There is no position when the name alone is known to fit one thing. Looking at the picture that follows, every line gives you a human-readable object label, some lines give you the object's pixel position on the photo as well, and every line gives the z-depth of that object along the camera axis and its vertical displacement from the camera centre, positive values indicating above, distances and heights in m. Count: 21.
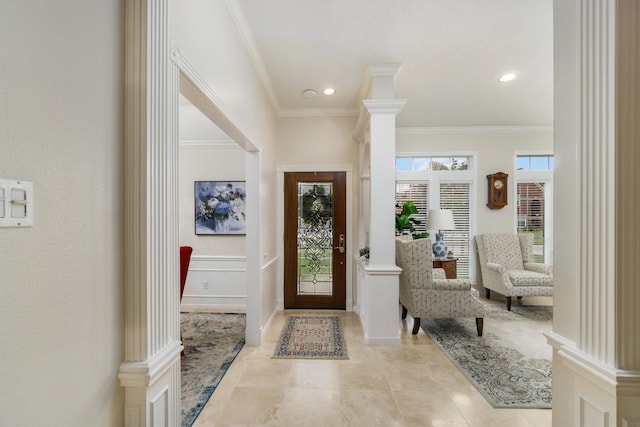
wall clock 4.68 +0.37
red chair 2.65 -0.43
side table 4.01 -0.73
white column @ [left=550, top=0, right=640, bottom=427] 0.88 +0.00
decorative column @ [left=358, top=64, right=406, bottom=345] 2.99 -0.12
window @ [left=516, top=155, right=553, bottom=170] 4.83 +0.85
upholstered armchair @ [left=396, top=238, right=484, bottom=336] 3.13 -0.87
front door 4.16 -0.42
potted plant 4.13 -0.11
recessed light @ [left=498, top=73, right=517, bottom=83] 3.17 +1.52
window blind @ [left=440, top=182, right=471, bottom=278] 4.86 +0.00
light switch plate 0.64 +0.02
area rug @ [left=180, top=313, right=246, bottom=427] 2.10 -1.37
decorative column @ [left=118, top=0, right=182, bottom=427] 1.02 -0.01
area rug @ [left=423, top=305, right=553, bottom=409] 2.19 -1.38
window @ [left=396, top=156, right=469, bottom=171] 4.88 +0.84
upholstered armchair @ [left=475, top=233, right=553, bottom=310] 3.96 -0.79
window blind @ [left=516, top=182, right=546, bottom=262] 4.84 +0.10
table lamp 4.12 -0.17
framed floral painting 4.32 +0.08
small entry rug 2.77 -1.37
